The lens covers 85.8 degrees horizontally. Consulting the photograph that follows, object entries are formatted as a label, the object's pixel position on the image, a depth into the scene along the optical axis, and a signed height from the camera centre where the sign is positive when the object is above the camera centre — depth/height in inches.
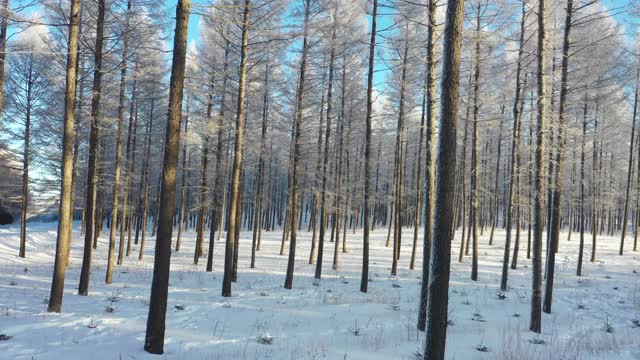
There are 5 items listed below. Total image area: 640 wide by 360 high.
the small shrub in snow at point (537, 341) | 313.1 -118.5
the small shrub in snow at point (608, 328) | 376.7 -124.3
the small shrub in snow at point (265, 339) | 284.3 -122.2
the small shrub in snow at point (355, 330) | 322.7 -126.1
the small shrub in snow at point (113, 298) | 424.2 -145.7
